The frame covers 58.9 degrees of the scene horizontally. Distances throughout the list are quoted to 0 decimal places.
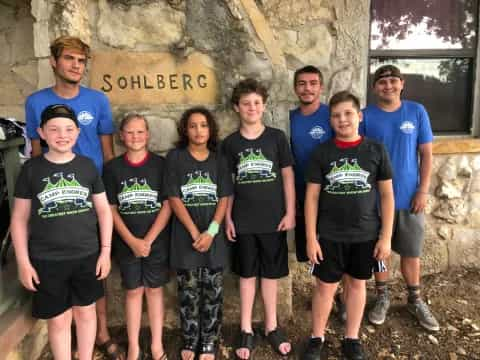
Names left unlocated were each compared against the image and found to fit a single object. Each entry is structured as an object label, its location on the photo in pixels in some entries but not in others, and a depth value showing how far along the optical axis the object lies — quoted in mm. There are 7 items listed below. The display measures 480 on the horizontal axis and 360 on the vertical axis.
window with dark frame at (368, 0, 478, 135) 3693
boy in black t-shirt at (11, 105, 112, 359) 2080
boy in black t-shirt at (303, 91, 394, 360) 2365
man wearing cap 2738
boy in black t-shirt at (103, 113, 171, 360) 2451
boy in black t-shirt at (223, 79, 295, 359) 2553
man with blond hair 2352
